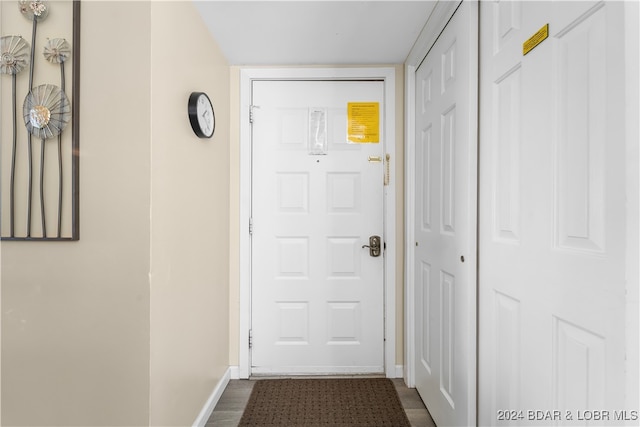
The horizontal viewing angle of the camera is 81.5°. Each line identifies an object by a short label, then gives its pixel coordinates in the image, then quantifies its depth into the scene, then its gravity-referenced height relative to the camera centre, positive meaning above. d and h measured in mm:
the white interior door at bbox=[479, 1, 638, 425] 854 -5
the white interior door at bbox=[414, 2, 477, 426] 1533 -58
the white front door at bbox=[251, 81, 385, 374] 2545 -123
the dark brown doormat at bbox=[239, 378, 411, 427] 2010 -1130
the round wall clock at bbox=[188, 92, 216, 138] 1741 +476
